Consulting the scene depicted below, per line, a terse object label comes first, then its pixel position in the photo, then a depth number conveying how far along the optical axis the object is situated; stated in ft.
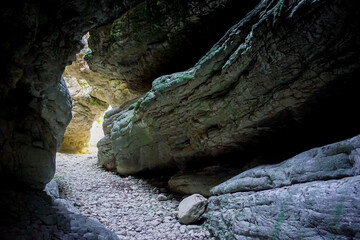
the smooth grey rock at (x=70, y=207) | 17.46
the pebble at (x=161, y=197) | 24.79
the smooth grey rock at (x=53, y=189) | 19.98
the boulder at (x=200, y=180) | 23.48
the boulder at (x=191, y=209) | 18.66
